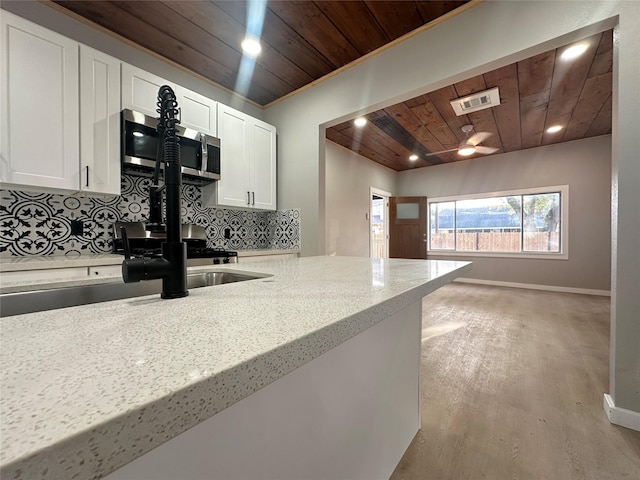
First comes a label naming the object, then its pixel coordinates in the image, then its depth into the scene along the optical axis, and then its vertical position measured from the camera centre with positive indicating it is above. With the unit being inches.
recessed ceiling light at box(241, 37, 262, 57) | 89.0 +63.0
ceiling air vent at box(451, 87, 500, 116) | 117.3 +60.0
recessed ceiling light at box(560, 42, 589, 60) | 88.8 +61.3
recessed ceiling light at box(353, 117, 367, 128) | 143.3 +60.8
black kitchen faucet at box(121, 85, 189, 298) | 23.5 +0.7
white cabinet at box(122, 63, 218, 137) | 82.5 +44.8
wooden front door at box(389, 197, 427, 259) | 238.8 +8.6
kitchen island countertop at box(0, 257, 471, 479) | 8.0 -5.6
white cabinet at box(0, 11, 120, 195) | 64.2 +31.4
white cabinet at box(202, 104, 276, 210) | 105.7 +30.1
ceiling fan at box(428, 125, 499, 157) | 150.9 +54.8
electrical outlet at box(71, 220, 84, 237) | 81.3 +2.6
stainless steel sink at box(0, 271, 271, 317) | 33.4 -7.8
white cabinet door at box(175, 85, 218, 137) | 94.2 +44.5
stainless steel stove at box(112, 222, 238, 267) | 82.9 -2.9
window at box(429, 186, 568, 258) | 194.9 +10.8
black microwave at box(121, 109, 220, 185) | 80.5 +27.6
